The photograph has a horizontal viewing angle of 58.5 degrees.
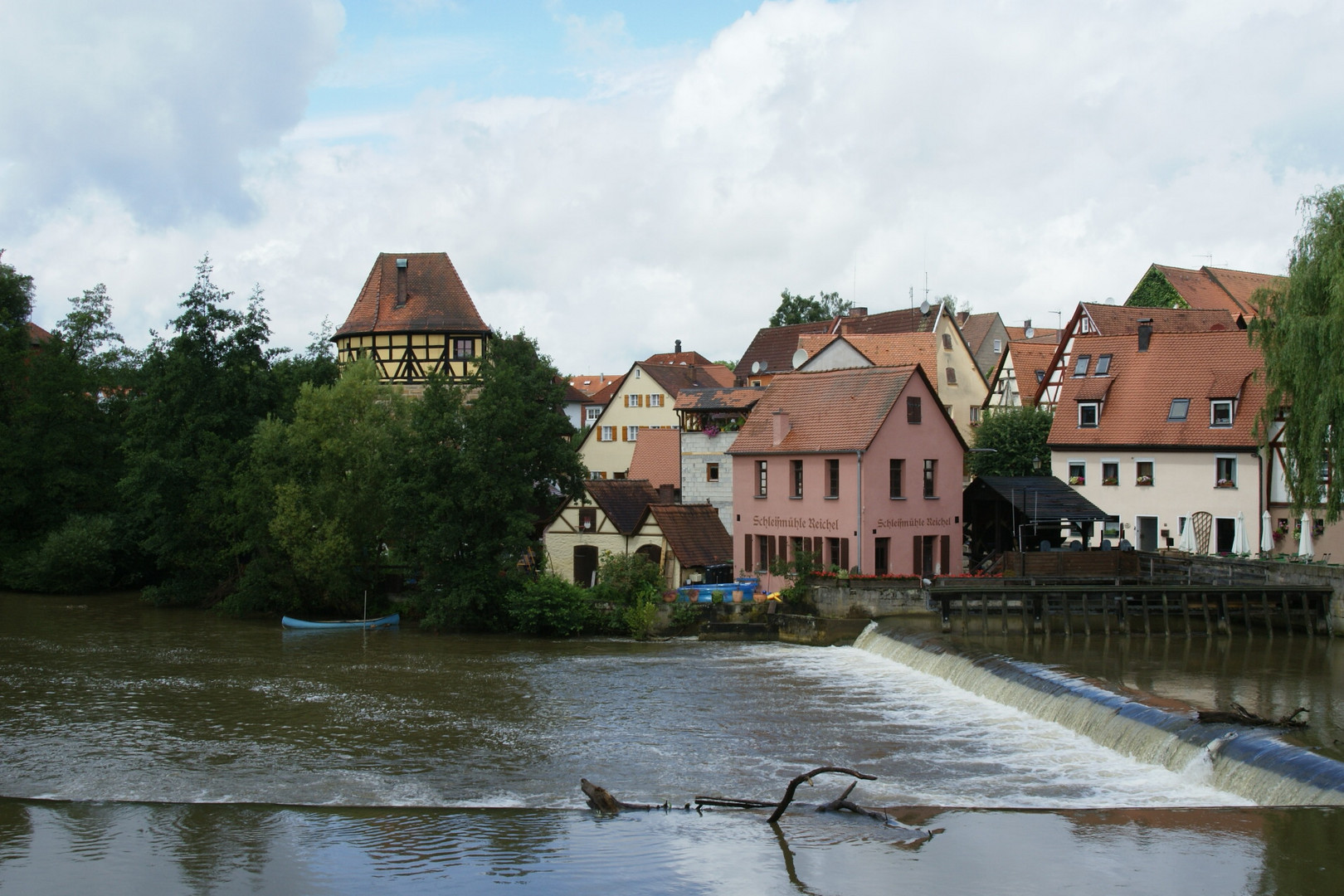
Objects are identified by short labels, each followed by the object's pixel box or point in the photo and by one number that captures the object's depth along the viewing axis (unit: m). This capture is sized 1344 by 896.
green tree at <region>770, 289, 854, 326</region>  91.00
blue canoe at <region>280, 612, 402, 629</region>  39.31
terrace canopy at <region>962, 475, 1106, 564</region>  38.41
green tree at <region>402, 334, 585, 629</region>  37.34
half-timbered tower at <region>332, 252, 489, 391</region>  59.34
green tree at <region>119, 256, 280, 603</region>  44.53
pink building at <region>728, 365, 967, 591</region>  37.25
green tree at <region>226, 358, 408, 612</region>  40.88
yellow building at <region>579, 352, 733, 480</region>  67.00
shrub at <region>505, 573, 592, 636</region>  36.22
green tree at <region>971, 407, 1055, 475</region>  48.75
